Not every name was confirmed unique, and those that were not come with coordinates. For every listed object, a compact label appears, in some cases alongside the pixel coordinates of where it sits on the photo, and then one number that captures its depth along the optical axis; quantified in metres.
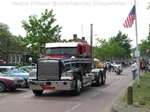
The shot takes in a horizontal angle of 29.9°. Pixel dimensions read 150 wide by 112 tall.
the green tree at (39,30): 37.75
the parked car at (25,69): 20.82
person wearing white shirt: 25.50
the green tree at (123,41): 98.38
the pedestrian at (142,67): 26.91
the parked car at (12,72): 18.50
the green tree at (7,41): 47.16
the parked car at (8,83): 15.80
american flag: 16.72
